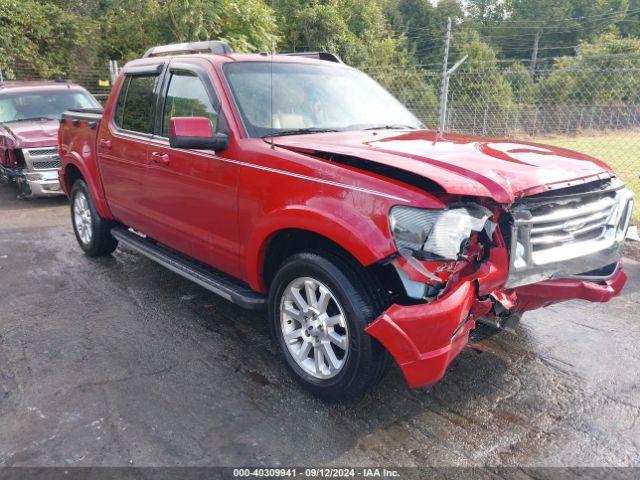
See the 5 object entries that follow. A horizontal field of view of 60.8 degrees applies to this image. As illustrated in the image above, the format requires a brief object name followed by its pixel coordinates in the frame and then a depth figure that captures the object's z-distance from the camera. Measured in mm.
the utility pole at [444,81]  7391
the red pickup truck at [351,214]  2639
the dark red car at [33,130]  8336
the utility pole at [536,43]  52819
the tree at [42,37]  17734
